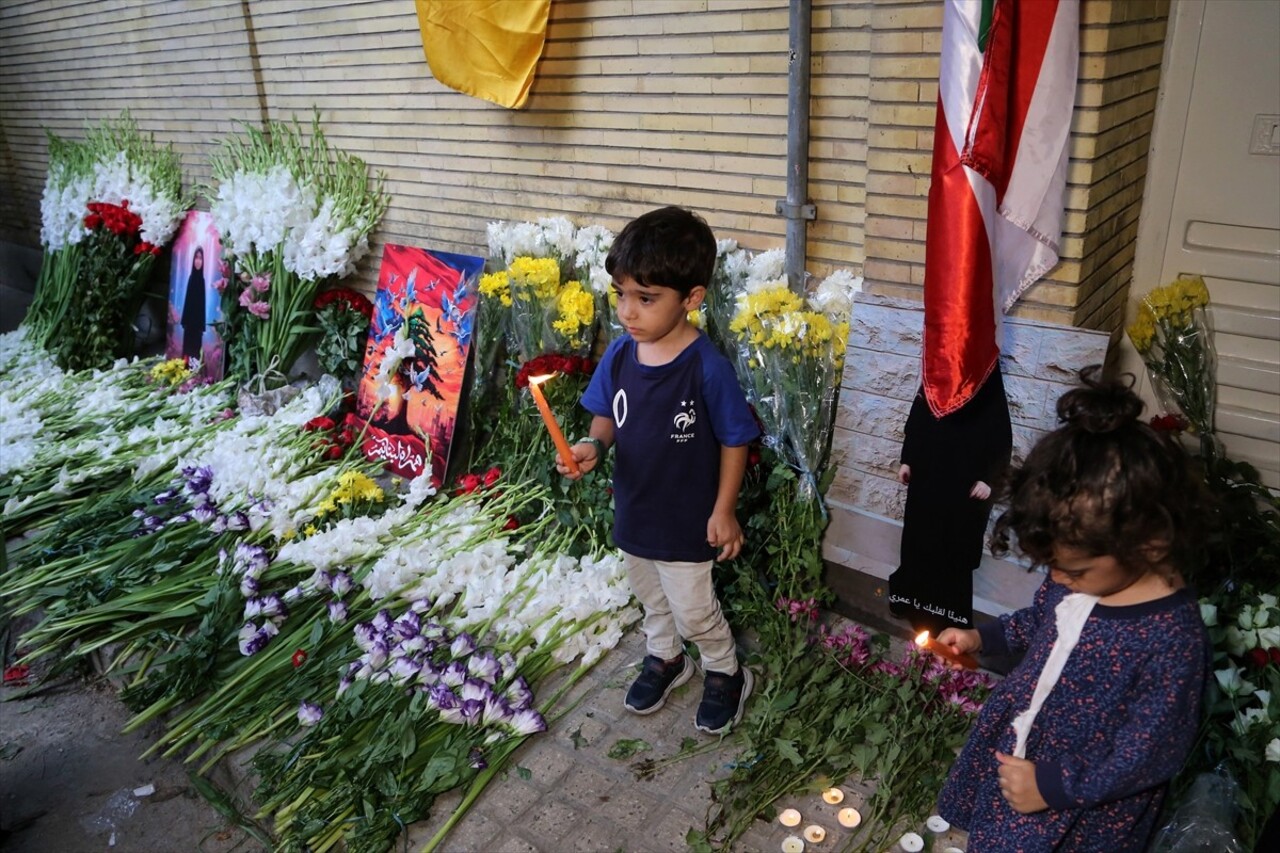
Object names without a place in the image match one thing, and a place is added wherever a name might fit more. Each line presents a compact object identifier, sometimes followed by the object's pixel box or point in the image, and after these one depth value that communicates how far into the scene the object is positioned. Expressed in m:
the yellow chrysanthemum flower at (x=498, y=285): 4.09
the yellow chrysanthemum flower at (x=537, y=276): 3.89
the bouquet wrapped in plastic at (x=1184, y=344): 2.74
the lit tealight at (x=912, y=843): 2.40
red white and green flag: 2.40
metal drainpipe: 3.16
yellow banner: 4.01
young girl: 1.56
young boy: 2.48
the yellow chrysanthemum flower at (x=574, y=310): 3.77
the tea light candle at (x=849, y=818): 2.50
